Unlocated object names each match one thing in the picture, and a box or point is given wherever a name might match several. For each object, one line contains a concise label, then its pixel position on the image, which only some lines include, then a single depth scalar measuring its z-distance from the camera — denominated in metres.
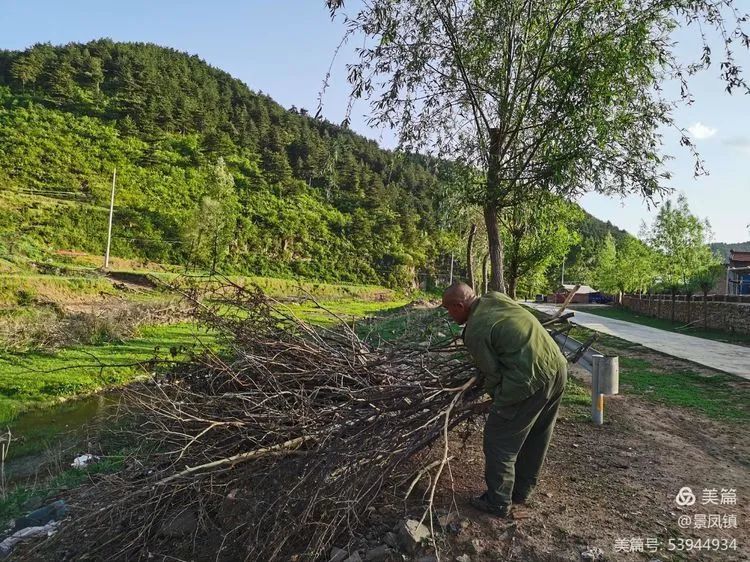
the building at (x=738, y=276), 33.12
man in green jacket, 3.16
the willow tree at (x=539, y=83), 5.93
